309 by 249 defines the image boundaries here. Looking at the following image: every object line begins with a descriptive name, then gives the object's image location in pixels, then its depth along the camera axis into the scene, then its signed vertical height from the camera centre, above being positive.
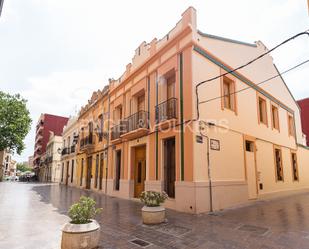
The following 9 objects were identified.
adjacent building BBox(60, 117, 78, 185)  21.38 +1.02
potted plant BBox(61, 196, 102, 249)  3.71 -1.12
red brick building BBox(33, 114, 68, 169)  46.53 +7.54
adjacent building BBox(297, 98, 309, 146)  21.20 +4.83
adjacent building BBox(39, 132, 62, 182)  33.01 +0.57
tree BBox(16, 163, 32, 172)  96.50 -1.55
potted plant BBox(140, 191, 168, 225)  5.79 -1.19
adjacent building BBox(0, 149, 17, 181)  83.74 -1.37
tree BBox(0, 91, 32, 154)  27.02 +5.16
